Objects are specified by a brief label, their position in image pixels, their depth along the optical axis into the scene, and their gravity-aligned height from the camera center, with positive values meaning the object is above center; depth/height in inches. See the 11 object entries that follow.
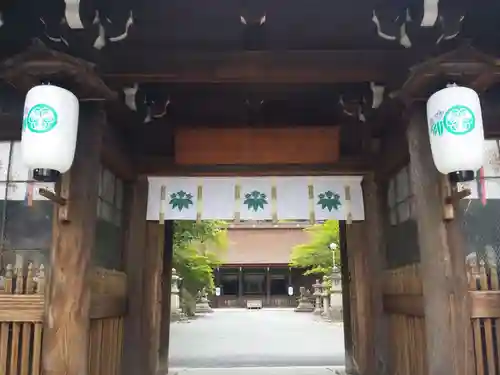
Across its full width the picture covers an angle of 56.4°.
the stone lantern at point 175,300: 730.2 -33.5
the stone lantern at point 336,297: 826.8 -34.8
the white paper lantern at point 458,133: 132.0 +40.4
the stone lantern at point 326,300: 894.3 -43.4
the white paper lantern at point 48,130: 131.2 +41.9
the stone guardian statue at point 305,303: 1160.2 -63.1
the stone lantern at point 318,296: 1014.7 -42.3
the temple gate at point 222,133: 139.5 +53.0
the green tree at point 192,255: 512.1 +32.3
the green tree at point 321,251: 836.6 +50.5
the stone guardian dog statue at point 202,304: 1073.5 -60.6
